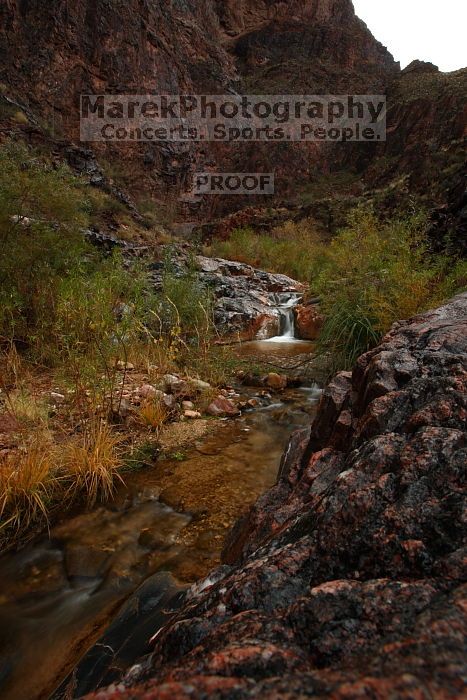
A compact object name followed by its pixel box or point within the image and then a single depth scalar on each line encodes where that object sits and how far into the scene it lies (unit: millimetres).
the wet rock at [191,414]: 3802
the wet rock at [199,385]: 4246
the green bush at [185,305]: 5270
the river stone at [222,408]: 3912
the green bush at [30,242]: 4445
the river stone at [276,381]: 4730
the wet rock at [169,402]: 3732
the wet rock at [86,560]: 1957
